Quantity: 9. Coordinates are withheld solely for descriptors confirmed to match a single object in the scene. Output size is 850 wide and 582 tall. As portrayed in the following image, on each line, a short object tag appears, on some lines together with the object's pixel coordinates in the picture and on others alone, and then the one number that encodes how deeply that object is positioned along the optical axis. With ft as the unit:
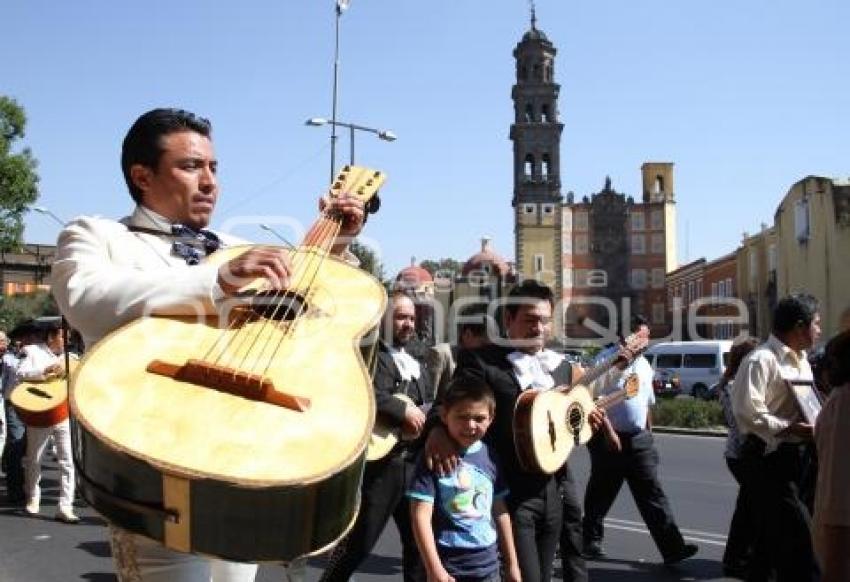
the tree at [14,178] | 112.06
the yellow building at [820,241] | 124.77
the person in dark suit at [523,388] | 15.99
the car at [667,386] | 110.93
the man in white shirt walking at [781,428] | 19.80
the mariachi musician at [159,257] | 7.04
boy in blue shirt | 13.85
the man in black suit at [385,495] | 17.81
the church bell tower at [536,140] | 298.97
